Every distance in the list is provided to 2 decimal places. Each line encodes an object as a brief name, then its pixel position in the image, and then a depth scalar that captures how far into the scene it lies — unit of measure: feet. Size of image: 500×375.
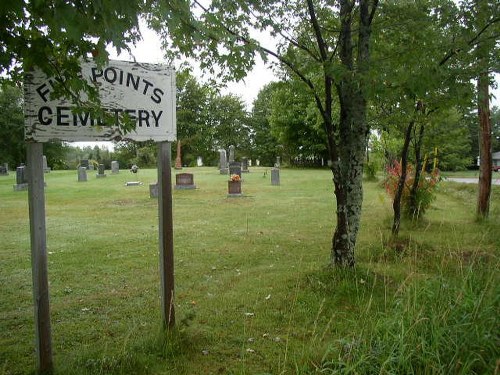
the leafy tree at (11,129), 158.65
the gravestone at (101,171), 93.05
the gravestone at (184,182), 63.72
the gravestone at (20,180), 64.49
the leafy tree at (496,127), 203.41
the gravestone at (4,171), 112.88
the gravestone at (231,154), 109.09
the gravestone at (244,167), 106.49
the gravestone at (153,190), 52.61
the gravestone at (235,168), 77.36
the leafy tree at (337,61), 16.49
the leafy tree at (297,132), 126.21
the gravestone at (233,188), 54.44
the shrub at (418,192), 32.22
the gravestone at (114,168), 103.35
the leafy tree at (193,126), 177.06
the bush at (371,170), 82.12
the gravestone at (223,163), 98.98
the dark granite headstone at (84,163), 114.15
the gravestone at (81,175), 82.07
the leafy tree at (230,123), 183.32
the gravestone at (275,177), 70.74
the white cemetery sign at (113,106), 10.33
